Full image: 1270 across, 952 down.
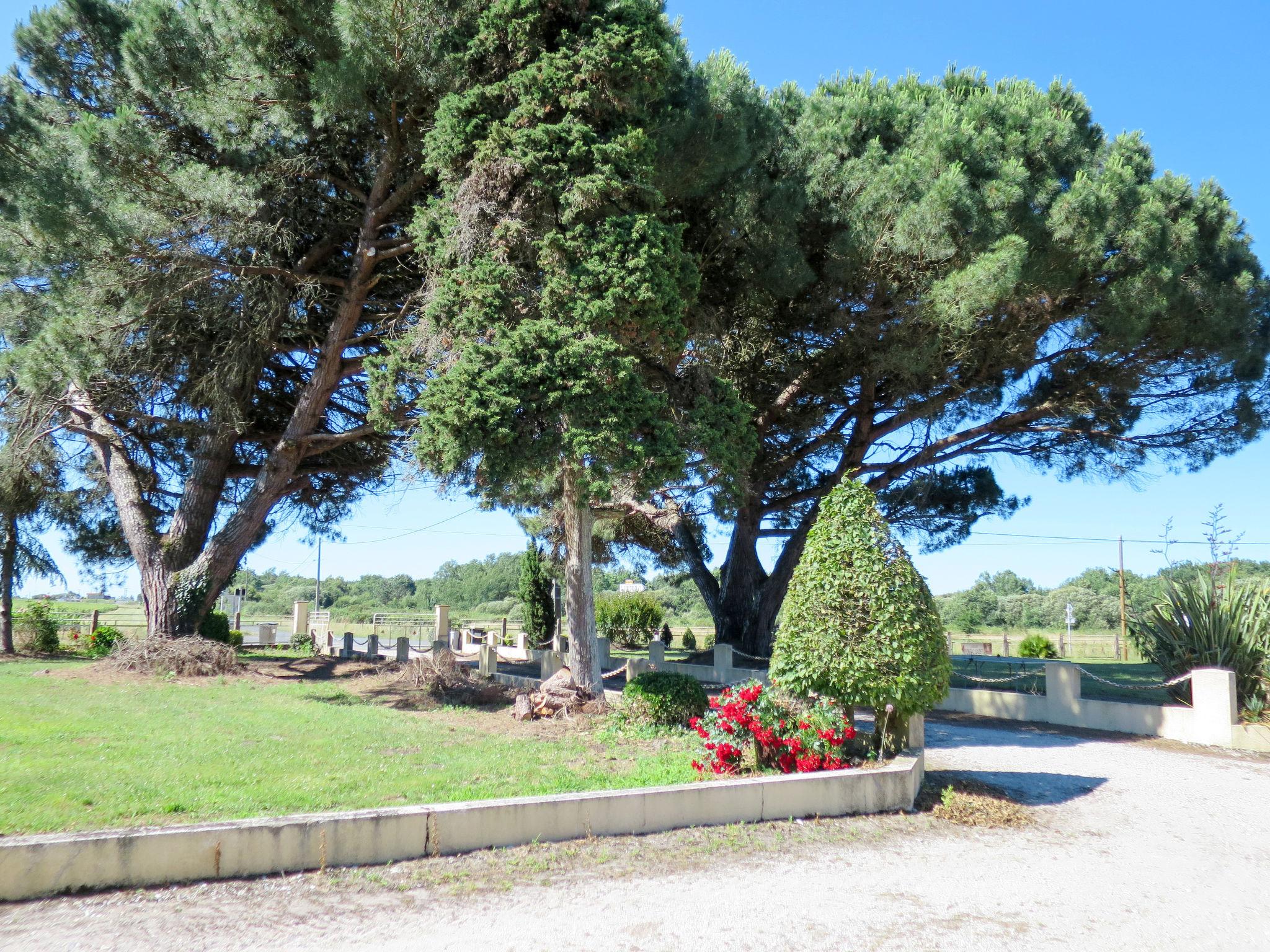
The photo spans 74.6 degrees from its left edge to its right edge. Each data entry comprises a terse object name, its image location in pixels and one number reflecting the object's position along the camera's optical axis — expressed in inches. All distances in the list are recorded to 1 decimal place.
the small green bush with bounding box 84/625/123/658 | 871.7
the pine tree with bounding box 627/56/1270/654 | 546.9
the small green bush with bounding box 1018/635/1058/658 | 1202.0
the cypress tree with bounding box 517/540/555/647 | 1055.6
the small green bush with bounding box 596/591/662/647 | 1309.1
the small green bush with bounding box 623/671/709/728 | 407.8
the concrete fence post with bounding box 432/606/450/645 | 1111.0
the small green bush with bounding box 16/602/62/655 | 880.9
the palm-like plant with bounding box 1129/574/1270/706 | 442.6
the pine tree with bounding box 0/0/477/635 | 516.4
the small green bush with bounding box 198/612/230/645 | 886.4
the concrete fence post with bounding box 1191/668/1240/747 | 424.5
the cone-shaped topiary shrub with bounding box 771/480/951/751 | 282.4
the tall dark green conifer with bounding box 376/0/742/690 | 430.3
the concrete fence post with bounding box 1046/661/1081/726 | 512.7
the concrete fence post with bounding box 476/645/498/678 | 753.8
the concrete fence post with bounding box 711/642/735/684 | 692.1
